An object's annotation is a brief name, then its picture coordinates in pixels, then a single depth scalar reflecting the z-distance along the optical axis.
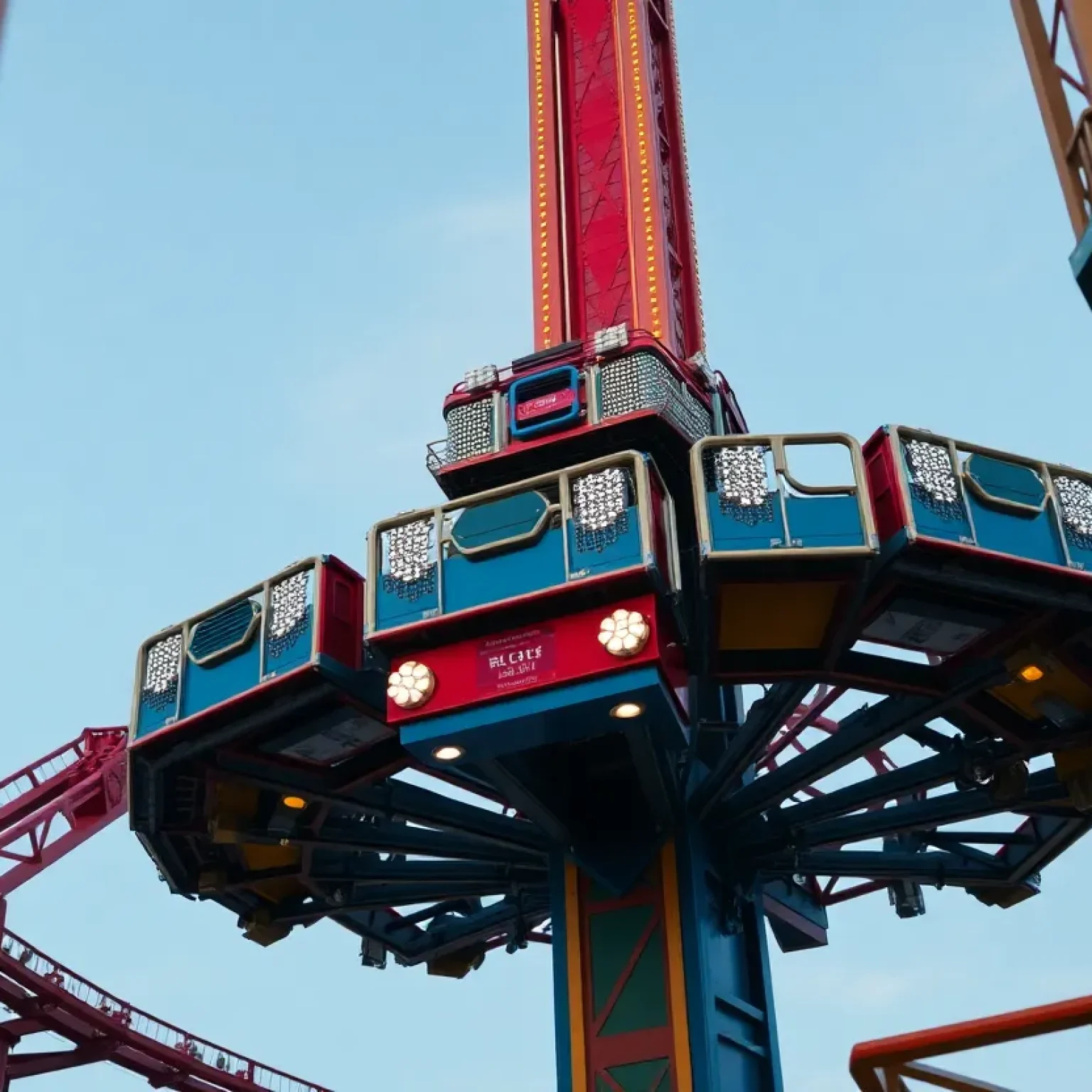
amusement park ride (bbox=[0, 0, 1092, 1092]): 22.92
